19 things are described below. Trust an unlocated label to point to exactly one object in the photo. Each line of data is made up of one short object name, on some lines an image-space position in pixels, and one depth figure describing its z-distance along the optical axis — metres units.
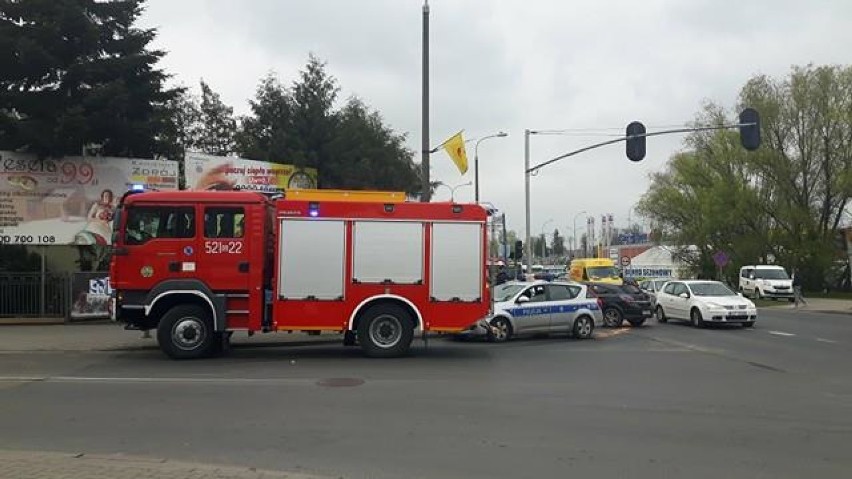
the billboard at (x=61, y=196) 22.78
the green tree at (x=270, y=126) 29.00
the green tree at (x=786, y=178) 49.16
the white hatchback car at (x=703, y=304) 23.41
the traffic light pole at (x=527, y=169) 29.69
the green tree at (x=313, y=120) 29.34
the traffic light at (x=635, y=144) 24.19
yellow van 39.24
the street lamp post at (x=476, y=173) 42.36
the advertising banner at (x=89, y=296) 21.81
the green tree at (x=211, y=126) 38.03
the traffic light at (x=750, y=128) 23.53
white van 43.19
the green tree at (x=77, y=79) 22.81
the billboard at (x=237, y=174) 25.23
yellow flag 22.33
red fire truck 14.27
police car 18.58
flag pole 20.89
